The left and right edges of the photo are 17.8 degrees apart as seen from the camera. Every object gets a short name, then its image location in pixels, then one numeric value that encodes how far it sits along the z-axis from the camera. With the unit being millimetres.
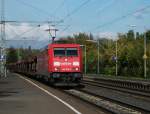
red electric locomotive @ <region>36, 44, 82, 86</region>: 36156
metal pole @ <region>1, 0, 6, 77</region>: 69844
